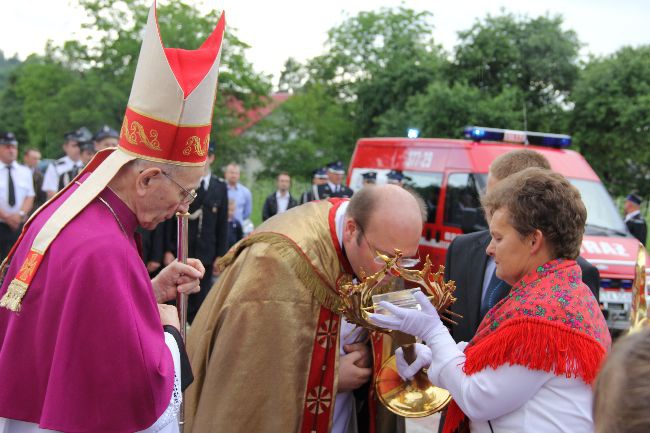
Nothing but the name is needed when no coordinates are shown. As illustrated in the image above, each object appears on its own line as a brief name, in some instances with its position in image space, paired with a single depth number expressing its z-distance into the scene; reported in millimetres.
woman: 2139
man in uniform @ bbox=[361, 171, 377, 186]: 10242
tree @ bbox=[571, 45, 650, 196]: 16984
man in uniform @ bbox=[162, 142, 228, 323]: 7512
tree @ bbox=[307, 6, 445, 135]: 30797
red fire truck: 7176
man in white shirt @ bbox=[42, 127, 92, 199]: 8586
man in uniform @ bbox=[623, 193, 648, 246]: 10969
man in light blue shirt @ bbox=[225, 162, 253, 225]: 11195
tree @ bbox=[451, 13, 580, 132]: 22219
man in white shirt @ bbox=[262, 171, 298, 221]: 12127
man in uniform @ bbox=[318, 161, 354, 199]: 12034
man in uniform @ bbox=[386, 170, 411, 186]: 9495
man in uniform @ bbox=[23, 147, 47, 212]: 9078
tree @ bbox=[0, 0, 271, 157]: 29803
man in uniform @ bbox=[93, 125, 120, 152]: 7141
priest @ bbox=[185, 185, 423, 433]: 2867
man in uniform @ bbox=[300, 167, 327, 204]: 12422
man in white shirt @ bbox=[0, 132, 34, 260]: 8109
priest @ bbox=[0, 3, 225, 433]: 1999
